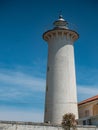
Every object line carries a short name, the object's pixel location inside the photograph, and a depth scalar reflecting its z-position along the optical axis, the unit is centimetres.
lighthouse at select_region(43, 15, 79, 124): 3234
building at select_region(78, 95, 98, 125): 3194
